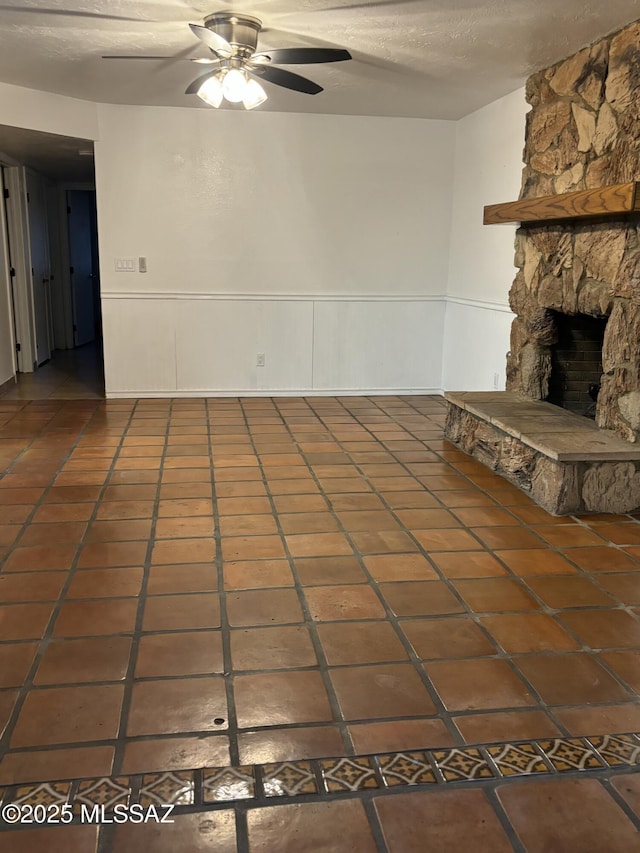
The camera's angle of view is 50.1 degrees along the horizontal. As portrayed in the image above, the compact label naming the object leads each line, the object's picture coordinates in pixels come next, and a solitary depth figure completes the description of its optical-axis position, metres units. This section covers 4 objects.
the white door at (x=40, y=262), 7.15
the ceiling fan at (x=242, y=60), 3.12
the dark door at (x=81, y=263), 8.56
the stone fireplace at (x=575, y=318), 3.26
